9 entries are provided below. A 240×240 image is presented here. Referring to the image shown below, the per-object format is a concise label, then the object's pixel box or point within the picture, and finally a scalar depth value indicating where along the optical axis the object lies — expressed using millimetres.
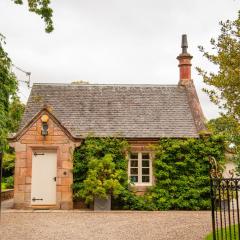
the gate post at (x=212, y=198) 7195
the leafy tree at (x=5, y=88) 9352
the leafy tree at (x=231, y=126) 10484
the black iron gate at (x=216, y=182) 6696
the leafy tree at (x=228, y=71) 10562
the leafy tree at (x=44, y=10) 8184
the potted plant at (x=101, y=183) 16594
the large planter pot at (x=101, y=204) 17000
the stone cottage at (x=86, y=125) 17453
